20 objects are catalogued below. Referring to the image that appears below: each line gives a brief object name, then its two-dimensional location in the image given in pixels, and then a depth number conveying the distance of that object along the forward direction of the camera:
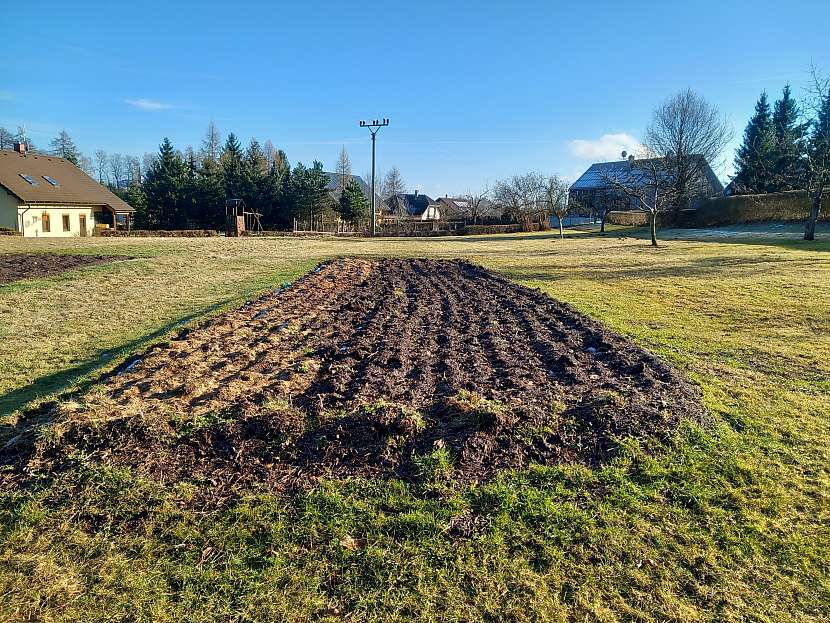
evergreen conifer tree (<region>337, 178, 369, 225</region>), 49.22
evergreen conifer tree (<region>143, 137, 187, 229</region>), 44.69
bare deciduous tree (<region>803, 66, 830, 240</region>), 21.72
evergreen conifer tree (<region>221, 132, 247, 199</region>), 45.69
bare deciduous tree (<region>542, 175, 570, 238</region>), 50.00
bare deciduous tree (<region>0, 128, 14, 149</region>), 68.38
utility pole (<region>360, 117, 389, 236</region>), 38.88
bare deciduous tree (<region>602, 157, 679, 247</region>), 24.38
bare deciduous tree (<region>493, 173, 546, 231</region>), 51.98
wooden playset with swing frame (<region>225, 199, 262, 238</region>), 37.07
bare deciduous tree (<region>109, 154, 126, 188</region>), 92.95
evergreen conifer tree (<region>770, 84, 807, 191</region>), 40.25
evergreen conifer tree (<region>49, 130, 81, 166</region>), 67.82
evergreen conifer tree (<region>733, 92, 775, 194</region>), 42.81
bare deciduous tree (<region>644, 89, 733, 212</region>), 41.91
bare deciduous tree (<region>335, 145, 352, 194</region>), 75.09
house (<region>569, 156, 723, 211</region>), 45.57
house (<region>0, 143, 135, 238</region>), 32.69
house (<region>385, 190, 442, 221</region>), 78.56
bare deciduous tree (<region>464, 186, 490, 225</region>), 55.39
